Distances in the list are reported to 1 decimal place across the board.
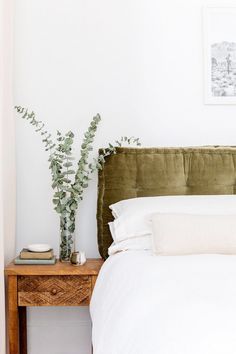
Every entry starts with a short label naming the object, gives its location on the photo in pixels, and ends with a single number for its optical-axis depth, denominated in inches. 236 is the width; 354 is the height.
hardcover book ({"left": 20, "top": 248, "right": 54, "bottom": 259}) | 93.4
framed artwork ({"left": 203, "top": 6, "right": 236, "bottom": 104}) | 108.0
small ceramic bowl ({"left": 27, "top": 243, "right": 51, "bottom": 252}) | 94.9
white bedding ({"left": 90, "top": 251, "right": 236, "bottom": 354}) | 41.4
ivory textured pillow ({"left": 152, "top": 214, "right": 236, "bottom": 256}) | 76.4
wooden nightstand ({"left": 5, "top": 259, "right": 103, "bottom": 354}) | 89.5
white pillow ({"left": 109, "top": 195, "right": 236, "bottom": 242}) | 86.7
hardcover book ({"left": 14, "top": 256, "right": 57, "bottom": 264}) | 92.9
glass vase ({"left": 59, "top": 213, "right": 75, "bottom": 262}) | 96.5
